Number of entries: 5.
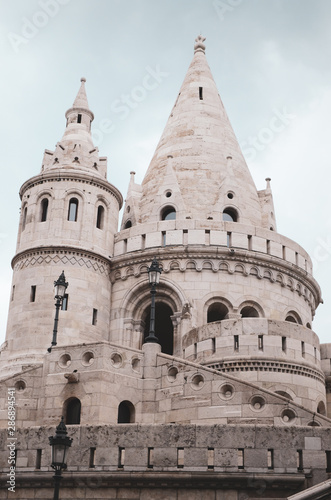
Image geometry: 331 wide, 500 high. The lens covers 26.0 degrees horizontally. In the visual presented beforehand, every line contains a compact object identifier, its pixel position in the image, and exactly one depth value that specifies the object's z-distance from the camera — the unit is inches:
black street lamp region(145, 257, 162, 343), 768.3
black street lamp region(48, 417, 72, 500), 508.8
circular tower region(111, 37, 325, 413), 792.9
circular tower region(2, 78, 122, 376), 911.7
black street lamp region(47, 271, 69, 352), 793.7
